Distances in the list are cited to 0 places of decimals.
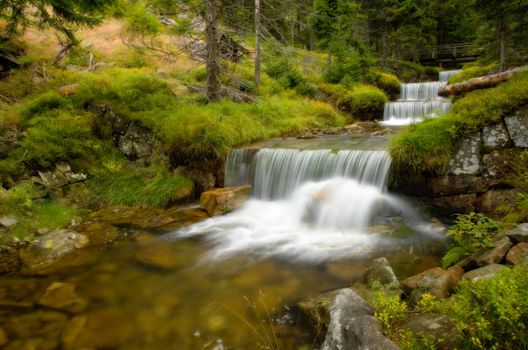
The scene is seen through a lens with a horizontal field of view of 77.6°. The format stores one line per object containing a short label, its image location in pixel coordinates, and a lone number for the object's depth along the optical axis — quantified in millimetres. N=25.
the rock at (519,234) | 3884
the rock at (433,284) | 3630
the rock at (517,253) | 3574
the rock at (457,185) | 6250
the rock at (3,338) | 3986
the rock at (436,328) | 2588
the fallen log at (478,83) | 6816
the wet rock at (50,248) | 5947
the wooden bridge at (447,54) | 27078
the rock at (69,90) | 11039
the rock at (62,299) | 4652
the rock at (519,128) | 5926
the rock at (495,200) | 5925
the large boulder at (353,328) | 2688
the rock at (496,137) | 6070
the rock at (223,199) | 8266
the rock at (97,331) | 3943
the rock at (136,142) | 10156
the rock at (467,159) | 6277
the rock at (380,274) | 4168
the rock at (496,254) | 3799
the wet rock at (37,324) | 4121
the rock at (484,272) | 3385
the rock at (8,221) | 6867
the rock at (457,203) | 6340
